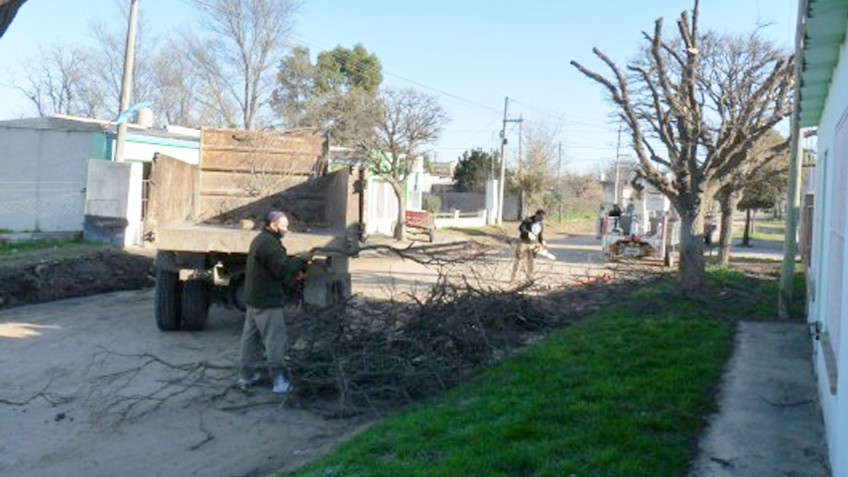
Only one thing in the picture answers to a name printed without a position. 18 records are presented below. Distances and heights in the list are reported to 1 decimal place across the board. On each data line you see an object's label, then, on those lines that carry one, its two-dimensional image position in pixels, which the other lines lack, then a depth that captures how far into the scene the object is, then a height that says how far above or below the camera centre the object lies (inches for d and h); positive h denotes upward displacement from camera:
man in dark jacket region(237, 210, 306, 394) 326.3 -31.0
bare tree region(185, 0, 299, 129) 1593.3 +259.7
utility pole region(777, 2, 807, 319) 496.7 +10.8
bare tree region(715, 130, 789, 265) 836.0 +63.0
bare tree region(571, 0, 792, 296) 568.7 +69.3
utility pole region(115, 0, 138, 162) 844.6 +123.9
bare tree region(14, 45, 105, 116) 1822.1 +216.2
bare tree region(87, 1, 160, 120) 1779.0 +239.4
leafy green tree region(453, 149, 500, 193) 2313.0 +140.8
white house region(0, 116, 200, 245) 930.7 +31.8
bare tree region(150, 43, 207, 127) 1823.3 +224.9
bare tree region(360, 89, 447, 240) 1326.3 +126.9
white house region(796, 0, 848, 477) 194.7 +9.1
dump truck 417.7 -1.8
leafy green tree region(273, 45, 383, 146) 1437.0 +258.6
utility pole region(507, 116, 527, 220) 2166.1 +64.3
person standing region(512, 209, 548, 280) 725.9 -9.0
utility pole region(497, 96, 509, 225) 1868.8 +88.7
